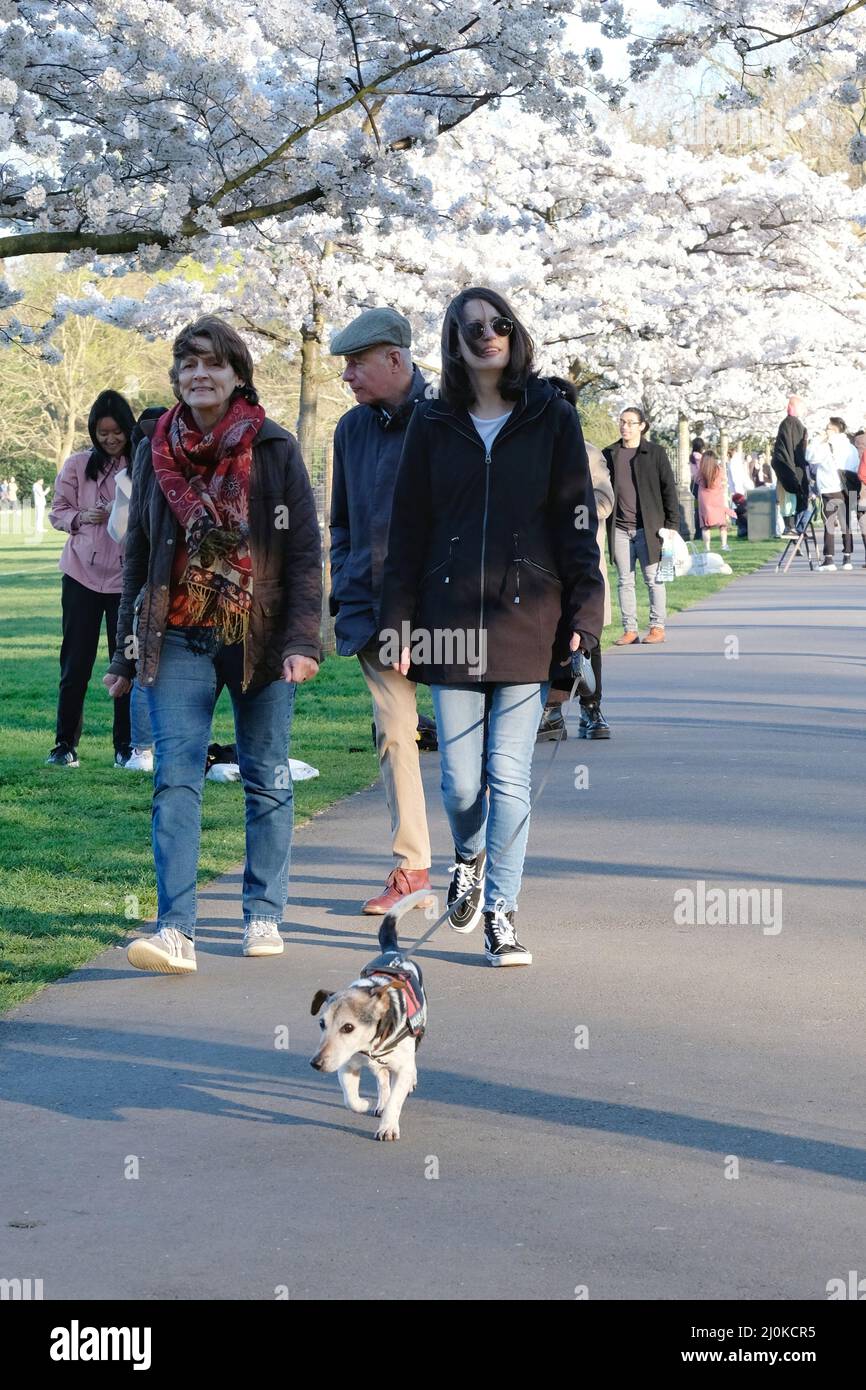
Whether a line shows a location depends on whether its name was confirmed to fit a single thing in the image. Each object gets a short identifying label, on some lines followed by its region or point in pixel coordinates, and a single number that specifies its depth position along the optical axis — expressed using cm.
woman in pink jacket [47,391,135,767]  1116
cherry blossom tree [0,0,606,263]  1135
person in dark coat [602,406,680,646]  1697
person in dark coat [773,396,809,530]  2928
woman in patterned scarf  630
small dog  457
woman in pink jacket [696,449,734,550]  3712
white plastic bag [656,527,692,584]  1817
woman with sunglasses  629
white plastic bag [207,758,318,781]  1066
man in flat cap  707
